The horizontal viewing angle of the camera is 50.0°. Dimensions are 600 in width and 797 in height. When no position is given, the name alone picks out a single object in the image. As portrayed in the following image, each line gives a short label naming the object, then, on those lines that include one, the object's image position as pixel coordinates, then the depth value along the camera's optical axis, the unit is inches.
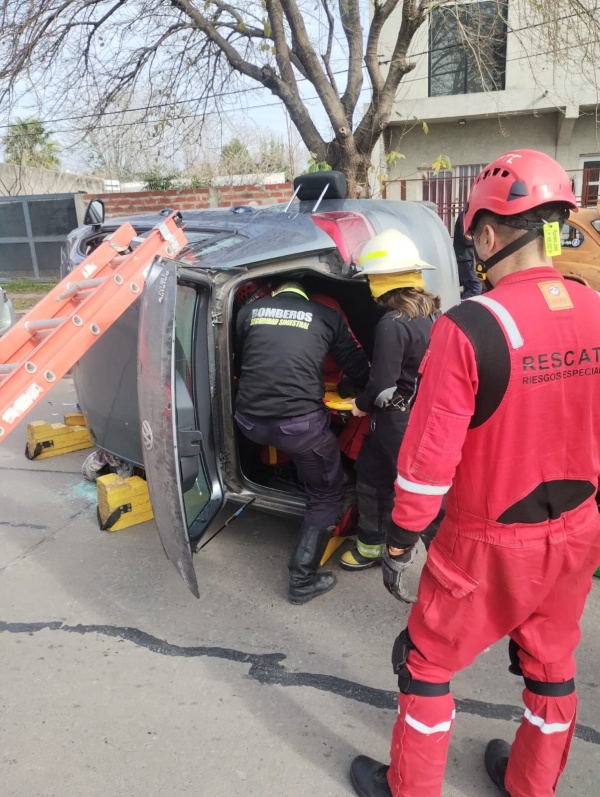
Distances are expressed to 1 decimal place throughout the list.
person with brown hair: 122.6
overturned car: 106.7
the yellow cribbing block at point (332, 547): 141.5
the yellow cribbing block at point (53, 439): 211.0
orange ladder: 121.5
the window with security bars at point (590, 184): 576.1
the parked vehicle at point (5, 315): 229.3
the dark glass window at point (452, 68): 538.0
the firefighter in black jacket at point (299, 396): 124.3
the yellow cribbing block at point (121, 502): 158.4
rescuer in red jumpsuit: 67.3
